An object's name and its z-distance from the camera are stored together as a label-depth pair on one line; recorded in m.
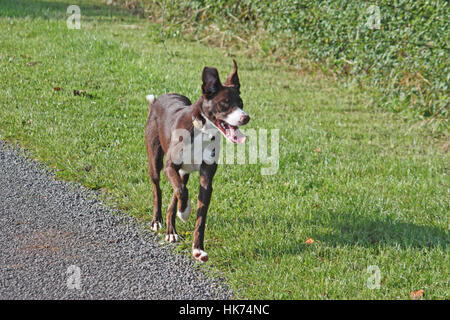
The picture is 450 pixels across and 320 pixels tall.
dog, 8.77
